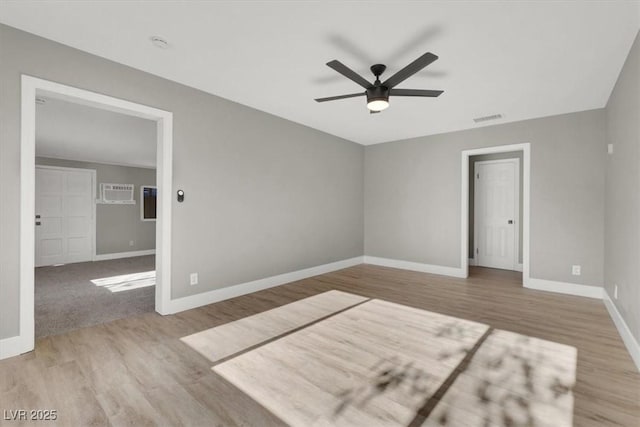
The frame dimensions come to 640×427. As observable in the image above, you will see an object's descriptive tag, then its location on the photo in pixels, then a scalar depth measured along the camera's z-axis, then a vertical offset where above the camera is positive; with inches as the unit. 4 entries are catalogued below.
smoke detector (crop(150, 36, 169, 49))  98.6 +58.9
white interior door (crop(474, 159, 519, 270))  229.8 +0.5
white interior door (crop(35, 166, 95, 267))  260.5 -4.0
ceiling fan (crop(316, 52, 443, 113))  100.4 +47.8
